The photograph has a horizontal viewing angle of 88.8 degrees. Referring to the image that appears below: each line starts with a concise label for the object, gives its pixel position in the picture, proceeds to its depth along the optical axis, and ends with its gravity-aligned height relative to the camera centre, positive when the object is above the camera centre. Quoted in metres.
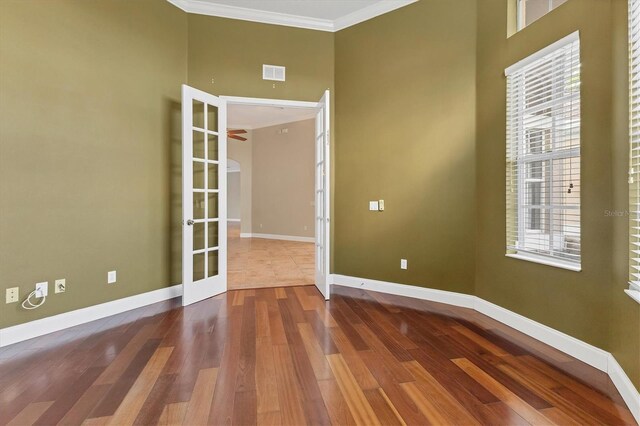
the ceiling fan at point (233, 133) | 8.19 +2.01
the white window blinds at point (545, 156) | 2.53 +0.47
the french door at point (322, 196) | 3.87 +0.18
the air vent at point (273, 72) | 4.29 +1.82
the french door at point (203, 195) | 3.61 +0.18
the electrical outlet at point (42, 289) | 2.79 -0.68
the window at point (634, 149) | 1.88 +0.36
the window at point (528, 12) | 3.03 +1.87
